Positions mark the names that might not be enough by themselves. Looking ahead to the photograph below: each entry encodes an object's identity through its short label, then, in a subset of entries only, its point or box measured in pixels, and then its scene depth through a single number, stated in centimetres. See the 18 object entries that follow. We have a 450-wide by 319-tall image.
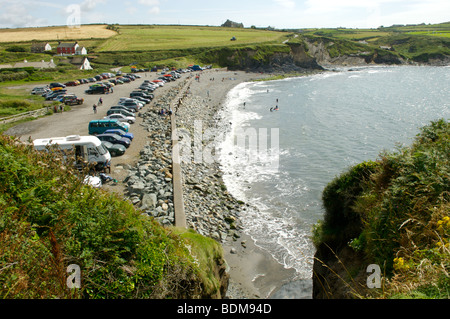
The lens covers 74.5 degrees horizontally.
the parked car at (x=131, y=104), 3978
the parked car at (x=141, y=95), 4725
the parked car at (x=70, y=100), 4331
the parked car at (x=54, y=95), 4734
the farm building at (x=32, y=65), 7638
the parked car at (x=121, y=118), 3281
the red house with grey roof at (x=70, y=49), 10275
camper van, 1872
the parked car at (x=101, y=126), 2908
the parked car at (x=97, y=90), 5262
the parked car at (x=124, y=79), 6681
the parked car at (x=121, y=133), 2750
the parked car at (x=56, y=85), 5794
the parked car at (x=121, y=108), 3662
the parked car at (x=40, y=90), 5202
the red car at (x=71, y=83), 6134
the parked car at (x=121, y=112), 3553
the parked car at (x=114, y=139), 2538
